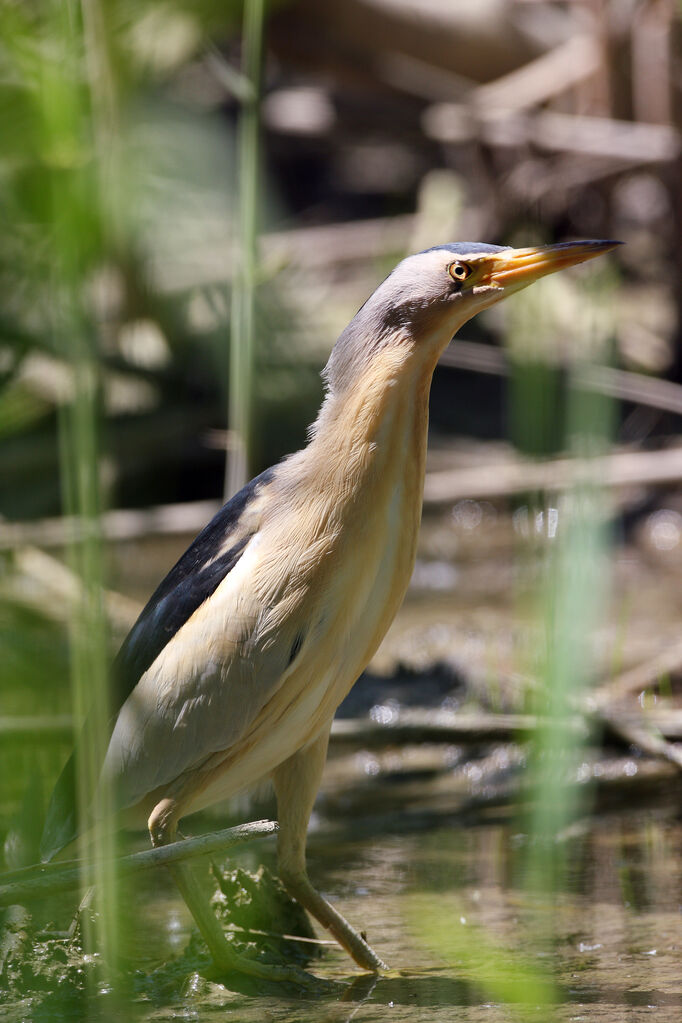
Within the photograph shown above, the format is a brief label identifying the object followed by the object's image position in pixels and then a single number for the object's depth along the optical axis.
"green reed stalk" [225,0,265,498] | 5.73
